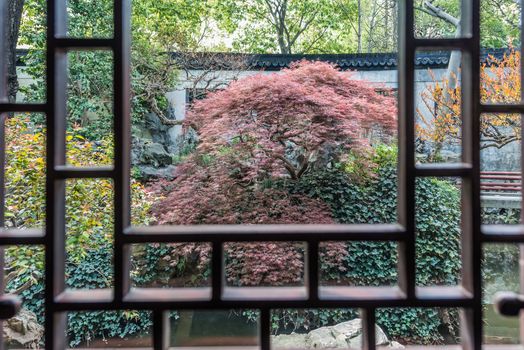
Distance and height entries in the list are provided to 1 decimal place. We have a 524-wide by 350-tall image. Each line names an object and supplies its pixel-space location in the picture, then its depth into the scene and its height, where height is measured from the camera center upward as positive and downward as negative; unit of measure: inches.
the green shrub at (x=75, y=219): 87.7 -10.0
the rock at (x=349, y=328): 117.4 -48.7
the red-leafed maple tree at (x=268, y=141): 136.3 +15.7
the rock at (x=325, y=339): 113.1 -50.6
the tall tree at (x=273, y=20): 212.2 +96.0
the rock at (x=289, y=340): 120.9 -53.9
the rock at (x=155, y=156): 188.5 +13.3
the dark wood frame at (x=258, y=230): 24.3 -3.4
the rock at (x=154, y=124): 206.7 +32.9
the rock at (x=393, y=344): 117.7 -53.4
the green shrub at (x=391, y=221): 131.8 -20.0
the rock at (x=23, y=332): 98.2 -42.0
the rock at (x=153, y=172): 179.8 +4.3
